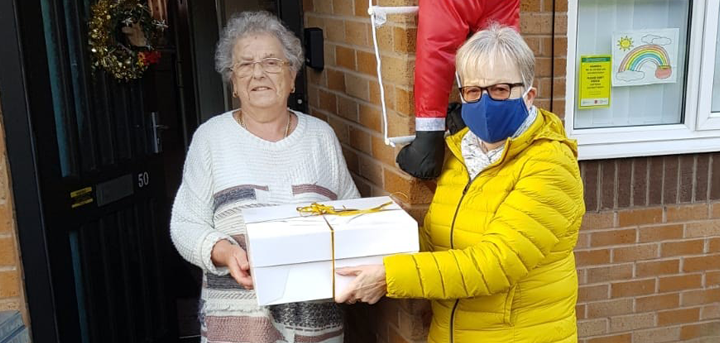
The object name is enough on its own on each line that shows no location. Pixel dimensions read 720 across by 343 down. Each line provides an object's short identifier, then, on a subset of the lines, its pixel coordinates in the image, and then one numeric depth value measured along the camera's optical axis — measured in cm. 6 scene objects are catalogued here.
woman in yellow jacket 175
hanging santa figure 204
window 303
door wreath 309
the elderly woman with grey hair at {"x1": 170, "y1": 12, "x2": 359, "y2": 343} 229
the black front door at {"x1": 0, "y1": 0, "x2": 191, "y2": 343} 274
